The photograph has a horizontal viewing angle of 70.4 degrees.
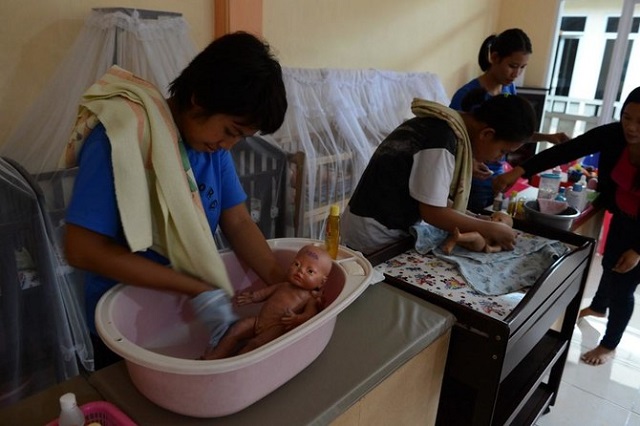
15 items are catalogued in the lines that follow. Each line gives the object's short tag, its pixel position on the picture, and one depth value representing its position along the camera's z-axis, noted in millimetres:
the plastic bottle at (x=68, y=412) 698
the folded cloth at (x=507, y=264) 1323
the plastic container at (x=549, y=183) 2182
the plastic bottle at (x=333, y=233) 1194
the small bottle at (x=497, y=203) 2051
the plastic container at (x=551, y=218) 1776
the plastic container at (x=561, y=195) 1972
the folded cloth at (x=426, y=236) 1512
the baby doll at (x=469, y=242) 1479
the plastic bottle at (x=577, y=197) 2082
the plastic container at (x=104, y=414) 747
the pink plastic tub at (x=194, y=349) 708
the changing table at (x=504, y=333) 1135
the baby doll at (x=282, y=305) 935
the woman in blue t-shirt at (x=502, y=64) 2383
